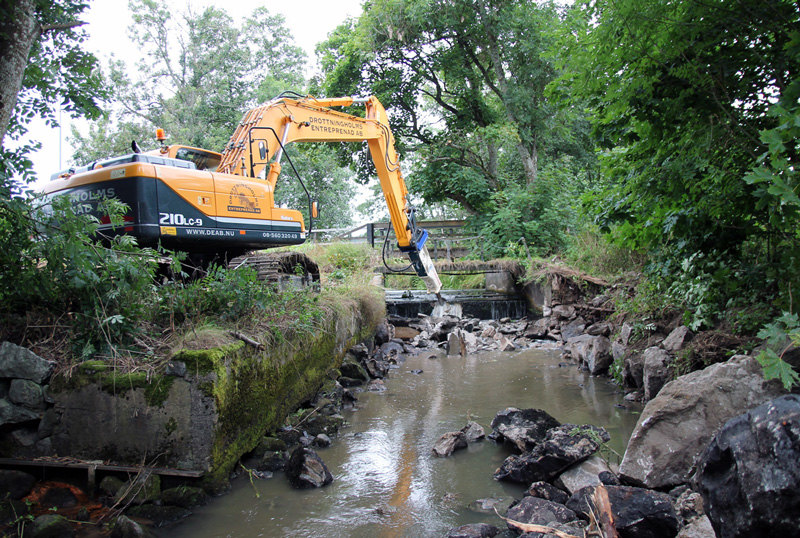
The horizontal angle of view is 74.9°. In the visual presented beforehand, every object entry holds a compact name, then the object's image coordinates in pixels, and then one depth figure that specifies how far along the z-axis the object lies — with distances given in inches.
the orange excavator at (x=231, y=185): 210.2
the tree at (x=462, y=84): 642.2
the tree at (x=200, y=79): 957.2
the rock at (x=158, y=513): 130.6
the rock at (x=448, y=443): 174.7
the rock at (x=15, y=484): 131.8
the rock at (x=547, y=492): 134.7
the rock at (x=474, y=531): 118.6
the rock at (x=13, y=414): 139.6
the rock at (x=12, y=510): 123.7
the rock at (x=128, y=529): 118.4
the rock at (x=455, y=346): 370.9
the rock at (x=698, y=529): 99.3
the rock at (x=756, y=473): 77.5
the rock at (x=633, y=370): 231.4
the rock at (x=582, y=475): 137.7
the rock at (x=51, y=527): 117.8
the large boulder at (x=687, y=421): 128.7
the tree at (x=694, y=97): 123.0
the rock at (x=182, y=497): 136.8
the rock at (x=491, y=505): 135.9
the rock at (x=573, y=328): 383.7
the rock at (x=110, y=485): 136.1
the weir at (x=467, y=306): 519.2
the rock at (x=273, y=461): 163.6
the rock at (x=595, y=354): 280.5
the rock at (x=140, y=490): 134.6
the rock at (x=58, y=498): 134.3
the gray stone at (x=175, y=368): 142.2
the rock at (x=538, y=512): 121.6
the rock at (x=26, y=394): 142.6
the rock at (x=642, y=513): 107.7
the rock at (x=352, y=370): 275.8
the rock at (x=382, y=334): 385.1
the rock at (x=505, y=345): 378.6
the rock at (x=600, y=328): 313.7
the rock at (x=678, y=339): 201.2
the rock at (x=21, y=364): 142.9
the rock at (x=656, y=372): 200.1
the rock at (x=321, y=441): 186.4
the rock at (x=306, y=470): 151.7
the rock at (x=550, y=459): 145.8
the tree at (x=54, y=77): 165.5
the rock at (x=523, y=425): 170.9
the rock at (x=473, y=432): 187.6
